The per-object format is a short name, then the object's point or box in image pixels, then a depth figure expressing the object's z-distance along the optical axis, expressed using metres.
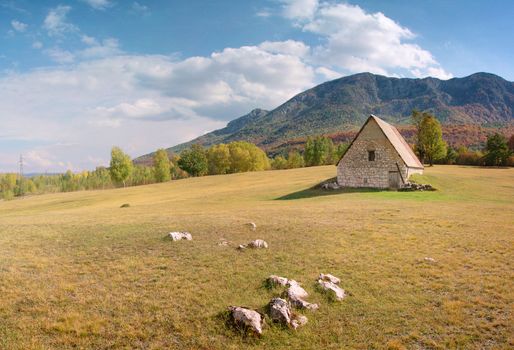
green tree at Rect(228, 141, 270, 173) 115.31
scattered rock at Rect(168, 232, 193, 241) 17.91
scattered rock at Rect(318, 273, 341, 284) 11.79
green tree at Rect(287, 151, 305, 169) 134.88
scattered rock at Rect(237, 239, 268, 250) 16.27
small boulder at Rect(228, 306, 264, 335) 8.80
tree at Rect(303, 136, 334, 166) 119.06
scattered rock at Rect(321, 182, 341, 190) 47.44
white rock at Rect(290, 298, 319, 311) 10.02
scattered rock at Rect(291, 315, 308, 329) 9.07
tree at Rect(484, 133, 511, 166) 88.44
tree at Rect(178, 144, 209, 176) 110.81
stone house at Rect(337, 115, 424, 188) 44.12
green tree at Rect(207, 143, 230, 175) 114.81
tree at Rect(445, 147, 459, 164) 105.88
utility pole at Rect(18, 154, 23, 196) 167.52
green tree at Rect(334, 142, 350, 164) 120.97
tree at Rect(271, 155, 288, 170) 139.38
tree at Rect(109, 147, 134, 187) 91.75
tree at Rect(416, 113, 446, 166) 78.25
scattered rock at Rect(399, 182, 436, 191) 42.81
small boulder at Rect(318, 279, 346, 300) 10.70
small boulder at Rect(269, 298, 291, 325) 9.20
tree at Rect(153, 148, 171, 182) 112.25
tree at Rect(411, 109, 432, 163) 78.75
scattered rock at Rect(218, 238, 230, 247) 16.91
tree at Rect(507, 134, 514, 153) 108.78
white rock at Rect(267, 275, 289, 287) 11.36
